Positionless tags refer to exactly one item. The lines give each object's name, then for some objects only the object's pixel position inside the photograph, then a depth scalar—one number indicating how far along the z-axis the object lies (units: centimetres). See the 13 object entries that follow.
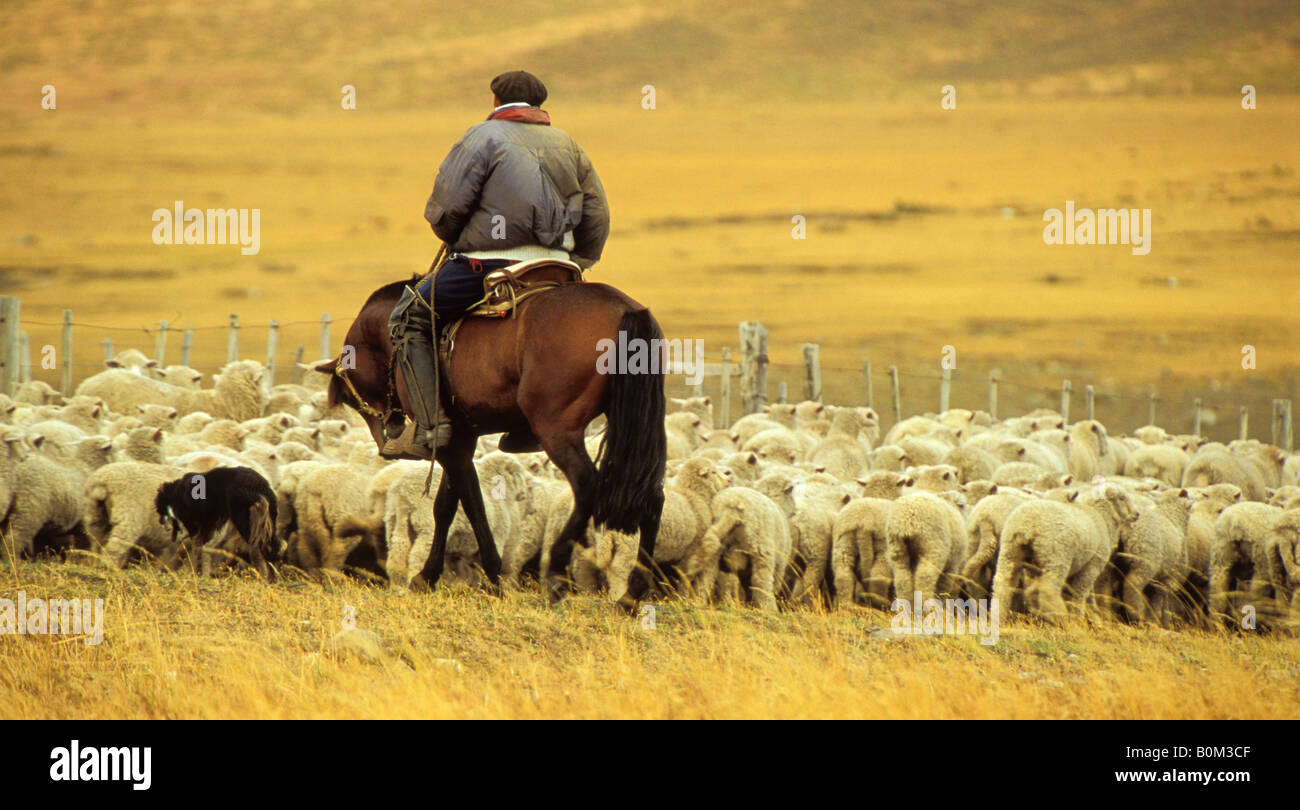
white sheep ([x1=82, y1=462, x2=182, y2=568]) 1822
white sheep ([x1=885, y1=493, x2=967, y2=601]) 1972
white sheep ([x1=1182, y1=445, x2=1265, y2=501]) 3103
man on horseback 1517
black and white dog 1764
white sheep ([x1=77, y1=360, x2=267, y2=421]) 3128
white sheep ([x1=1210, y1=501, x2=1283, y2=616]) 2039
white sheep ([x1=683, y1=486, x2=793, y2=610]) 1891
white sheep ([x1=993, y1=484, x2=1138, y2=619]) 1950
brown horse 1392
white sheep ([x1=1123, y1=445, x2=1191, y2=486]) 3353
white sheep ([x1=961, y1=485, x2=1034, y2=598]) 2039
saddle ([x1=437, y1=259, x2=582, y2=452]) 1477
